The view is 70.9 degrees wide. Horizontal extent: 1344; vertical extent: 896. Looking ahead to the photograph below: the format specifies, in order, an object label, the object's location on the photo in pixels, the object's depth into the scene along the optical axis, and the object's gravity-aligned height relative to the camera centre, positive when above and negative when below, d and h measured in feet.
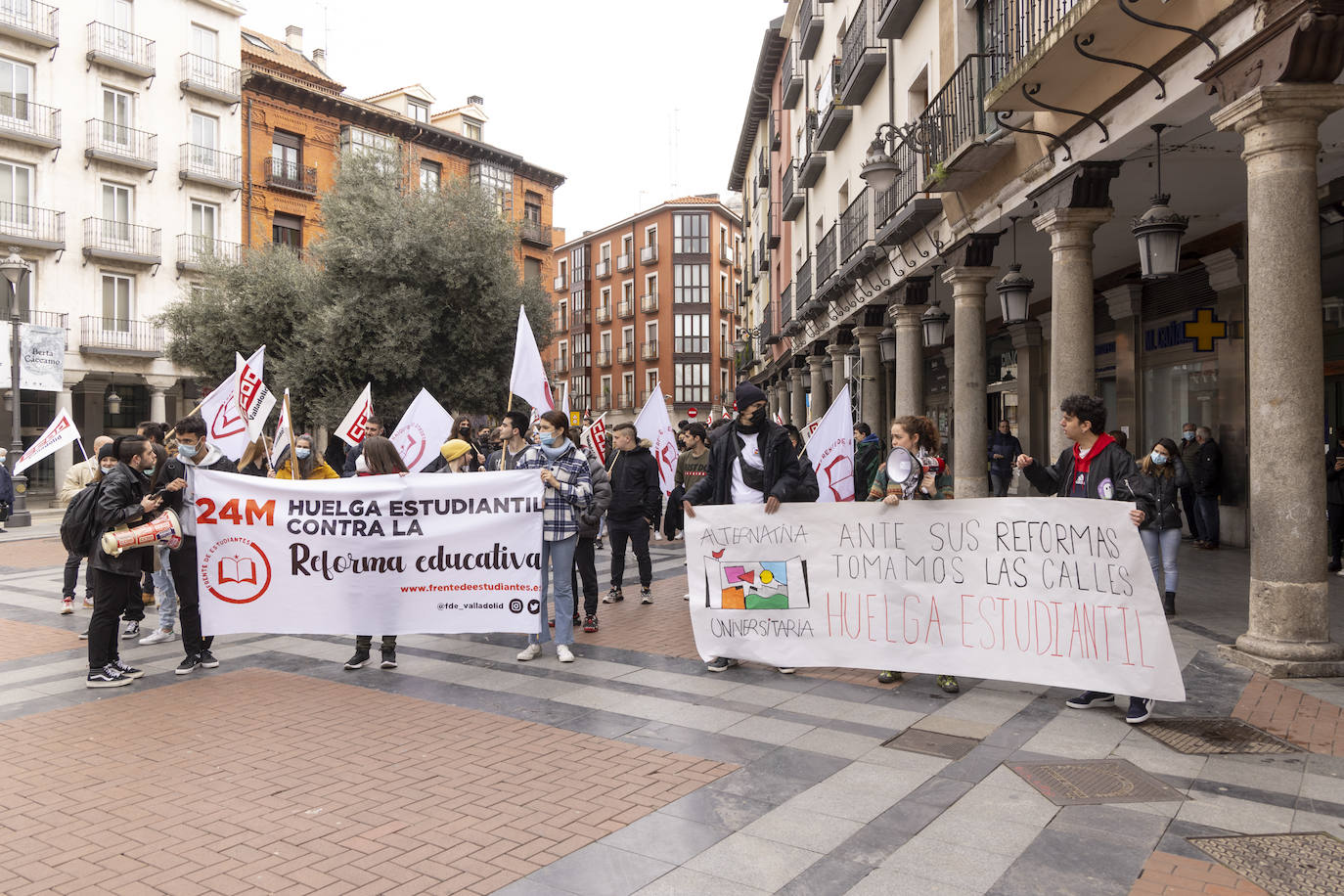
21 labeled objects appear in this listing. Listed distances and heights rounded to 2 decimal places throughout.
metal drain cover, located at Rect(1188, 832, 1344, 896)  11.16 -5.22
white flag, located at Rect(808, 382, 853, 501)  33.68 +0.10
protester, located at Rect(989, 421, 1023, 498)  56.54 -0.66
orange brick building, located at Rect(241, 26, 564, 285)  113.91 +41.88
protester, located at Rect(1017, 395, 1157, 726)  18.16 -0.40
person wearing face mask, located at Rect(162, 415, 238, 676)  22.75 -2.70
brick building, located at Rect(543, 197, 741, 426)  209.77 +31.90
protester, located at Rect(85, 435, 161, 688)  21.13 -2.61
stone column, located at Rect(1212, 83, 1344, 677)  20.21 +1.23
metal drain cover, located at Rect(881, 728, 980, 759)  16.10 -5.21
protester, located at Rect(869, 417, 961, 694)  20.84 -0.16
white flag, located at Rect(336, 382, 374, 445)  38.27 +1.29
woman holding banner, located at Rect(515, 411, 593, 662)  23.26 -1.57
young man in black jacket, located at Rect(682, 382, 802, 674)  22.07 -0.42
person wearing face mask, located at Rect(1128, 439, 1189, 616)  26.53 -2.49
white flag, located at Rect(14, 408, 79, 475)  43.55 +0.90
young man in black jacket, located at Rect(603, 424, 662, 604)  31.89 -1.64
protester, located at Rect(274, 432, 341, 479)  34.55 -0.44
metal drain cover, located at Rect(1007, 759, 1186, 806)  13.94 -5.21
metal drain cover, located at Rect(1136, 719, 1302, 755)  15.98 -5.17
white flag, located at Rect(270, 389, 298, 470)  30.50 +0.38
